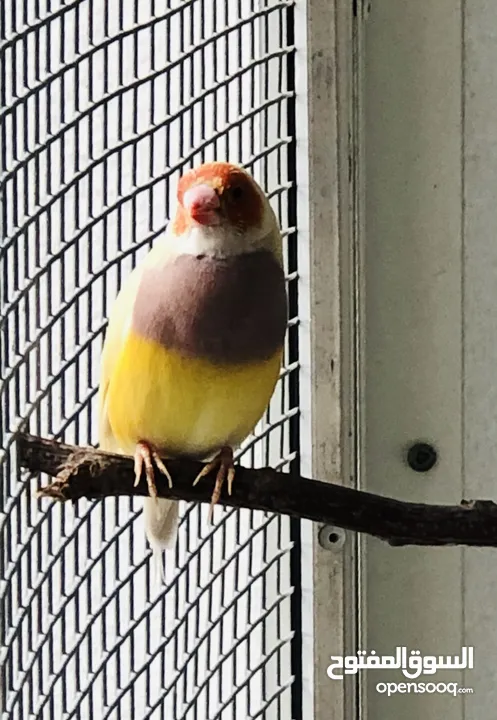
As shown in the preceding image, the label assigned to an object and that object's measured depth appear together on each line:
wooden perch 0.62
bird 0.63
